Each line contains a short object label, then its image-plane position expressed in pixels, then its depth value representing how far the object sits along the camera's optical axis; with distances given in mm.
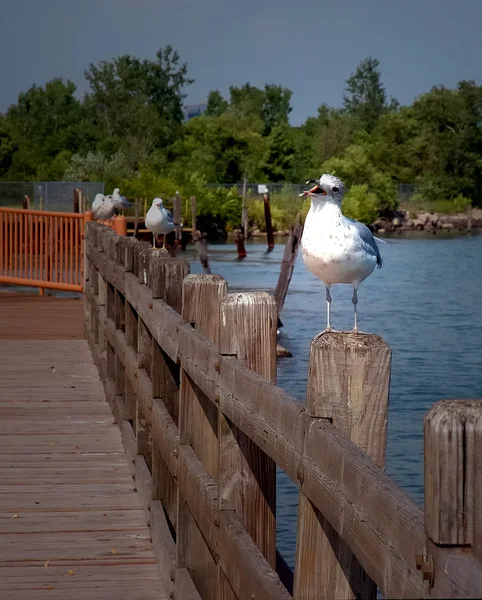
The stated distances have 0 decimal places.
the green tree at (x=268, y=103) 117312
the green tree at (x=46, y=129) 80375
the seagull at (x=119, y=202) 22594
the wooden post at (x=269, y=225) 61906
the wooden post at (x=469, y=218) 104125
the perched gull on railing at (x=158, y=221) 14047
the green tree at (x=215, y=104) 129375
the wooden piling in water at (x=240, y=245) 57850
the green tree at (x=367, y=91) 127000
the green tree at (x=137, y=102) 97500
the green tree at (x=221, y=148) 94562
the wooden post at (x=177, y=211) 47119
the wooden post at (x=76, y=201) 42031
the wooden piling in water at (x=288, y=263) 25078
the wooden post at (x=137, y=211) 39356
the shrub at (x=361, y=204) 91250
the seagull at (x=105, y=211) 20870
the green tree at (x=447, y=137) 105375
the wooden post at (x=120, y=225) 18828
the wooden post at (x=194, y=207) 57350
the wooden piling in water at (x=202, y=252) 28906
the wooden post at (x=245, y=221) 79188
